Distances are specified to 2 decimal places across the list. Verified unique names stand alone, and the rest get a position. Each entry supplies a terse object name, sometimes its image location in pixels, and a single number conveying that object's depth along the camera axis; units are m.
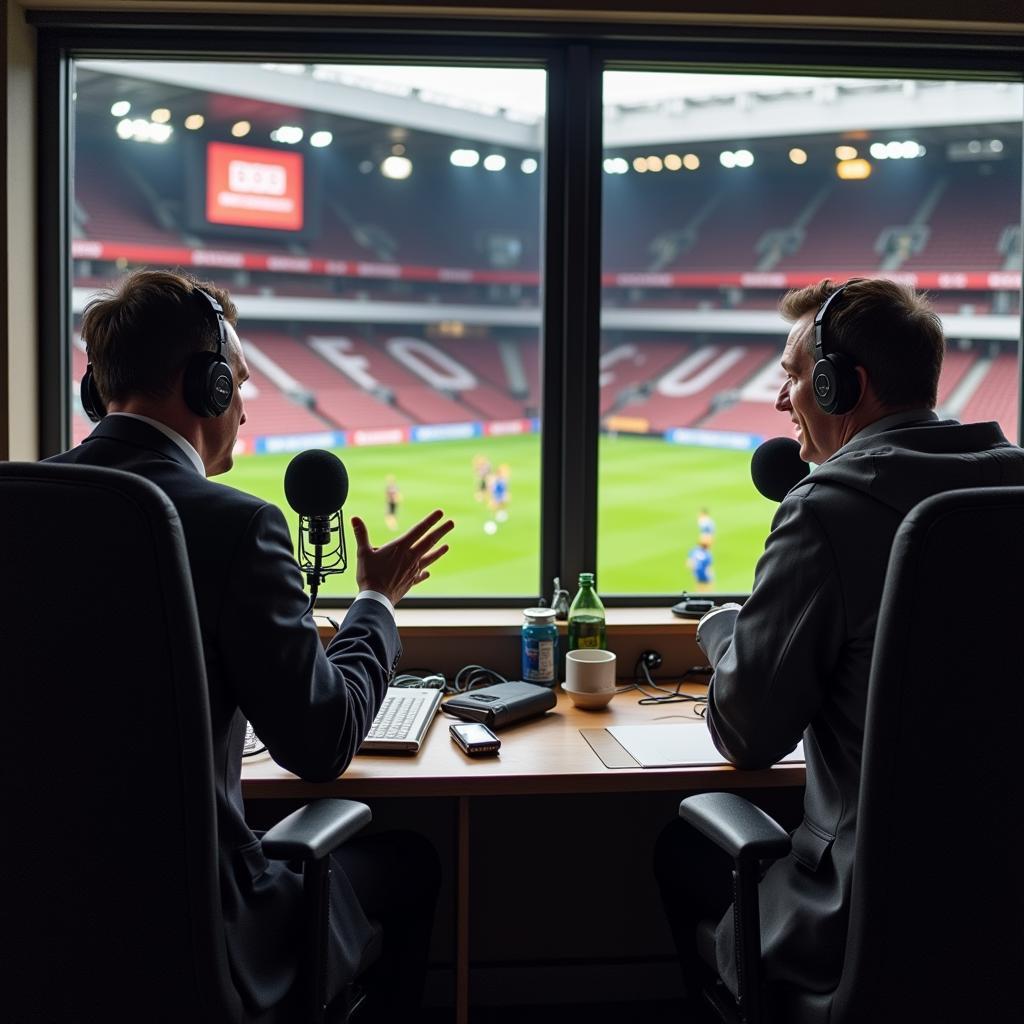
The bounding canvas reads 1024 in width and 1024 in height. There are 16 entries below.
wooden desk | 1.47
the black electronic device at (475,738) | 1.60
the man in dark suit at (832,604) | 1.17
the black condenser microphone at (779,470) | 1.85
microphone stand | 1.79
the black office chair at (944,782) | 0.96
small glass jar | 2.02
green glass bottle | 2.04
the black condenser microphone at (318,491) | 1.72
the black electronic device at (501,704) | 1.77
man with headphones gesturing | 1.09
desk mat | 1.57
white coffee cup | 1.90
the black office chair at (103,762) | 0.93
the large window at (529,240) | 2.32
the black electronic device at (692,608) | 2.25
